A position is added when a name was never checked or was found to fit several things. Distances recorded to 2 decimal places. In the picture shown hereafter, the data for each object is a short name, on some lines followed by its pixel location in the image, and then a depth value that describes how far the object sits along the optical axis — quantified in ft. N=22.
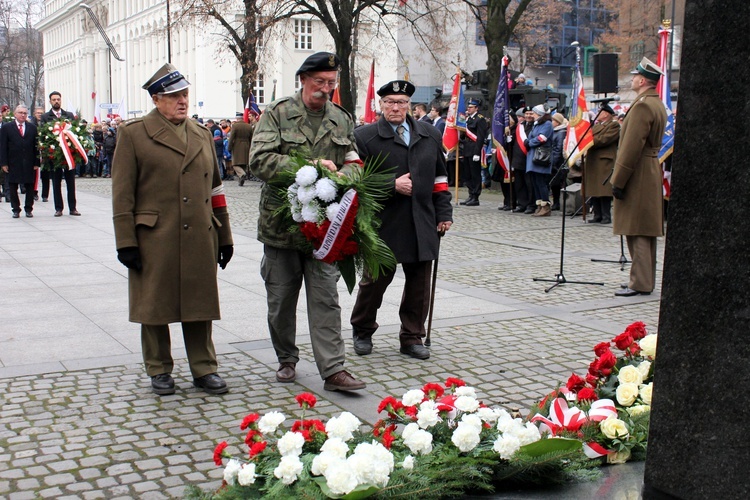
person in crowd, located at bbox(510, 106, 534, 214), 56.90
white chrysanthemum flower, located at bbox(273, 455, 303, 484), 10.55
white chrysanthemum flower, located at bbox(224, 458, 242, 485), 11.01
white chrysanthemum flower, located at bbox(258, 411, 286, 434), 11.77
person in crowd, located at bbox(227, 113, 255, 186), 79.00
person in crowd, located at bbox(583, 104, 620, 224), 45.29
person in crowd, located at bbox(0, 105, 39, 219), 54.60
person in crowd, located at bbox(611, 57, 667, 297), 28.60
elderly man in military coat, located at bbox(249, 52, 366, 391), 18.19
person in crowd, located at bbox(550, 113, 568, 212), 56.03
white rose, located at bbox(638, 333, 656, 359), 15.10
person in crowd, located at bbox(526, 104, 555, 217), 55.26
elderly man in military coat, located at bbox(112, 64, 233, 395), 17.74
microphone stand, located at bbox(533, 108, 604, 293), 31.35
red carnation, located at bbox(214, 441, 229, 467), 11.39
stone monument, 7.77
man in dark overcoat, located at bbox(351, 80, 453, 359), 21.31
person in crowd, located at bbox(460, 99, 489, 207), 63.10
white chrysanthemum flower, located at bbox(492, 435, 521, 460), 11.35
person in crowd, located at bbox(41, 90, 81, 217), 54.19
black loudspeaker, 48.80
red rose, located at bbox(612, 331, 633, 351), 15.42
